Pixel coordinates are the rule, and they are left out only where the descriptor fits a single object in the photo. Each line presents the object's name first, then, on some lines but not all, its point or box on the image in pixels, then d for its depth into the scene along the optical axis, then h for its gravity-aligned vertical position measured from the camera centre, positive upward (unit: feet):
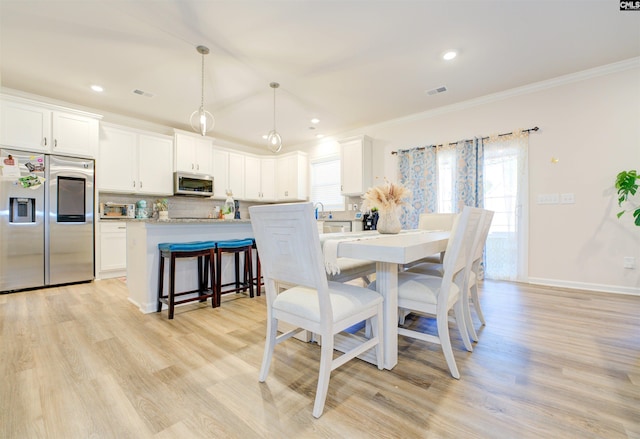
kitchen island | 8.61 -1.08
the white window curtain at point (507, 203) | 11.94 +0.71
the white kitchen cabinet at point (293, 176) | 19.47 +3.06
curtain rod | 11.65 +3.87
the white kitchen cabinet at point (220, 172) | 17.98 +3.09
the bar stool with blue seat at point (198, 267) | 8.07 -1.61
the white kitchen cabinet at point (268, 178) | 20.54 +3.04
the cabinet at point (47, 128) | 10.90 +3.91
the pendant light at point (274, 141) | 10.53 +3.04
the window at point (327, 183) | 18.40 +2.47
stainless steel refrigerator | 10.86 -0.14
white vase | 7.44 -0.11
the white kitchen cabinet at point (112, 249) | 13.29 -1.64
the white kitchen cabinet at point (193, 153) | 15.99 +3.98
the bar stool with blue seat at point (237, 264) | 9.09 -1.75
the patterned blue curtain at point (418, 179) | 14.11 +2.12
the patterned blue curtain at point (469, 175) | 12.71 +2.12
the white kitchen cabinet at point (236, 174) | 18.81 +3.08
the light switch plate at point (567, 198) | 10.96 +0.85
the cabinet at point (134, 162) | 13.61 +3.01
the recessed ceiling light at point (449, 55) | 9.29 +5.79
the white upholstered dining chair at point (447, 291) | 4.91 -1.45
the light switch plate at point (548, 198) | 11.28 +0.87
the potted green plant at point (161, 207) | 15.69 +0.61
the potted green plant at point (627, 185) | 9.35 +1.19
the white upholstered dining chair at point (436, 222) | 9.87 -0.15
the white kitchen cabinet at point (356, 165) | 15.96 +3.27
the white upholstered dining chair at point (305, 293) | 4.01 -1.35
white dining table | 4.44 -0.66
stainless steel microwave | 15.85 +2.05
